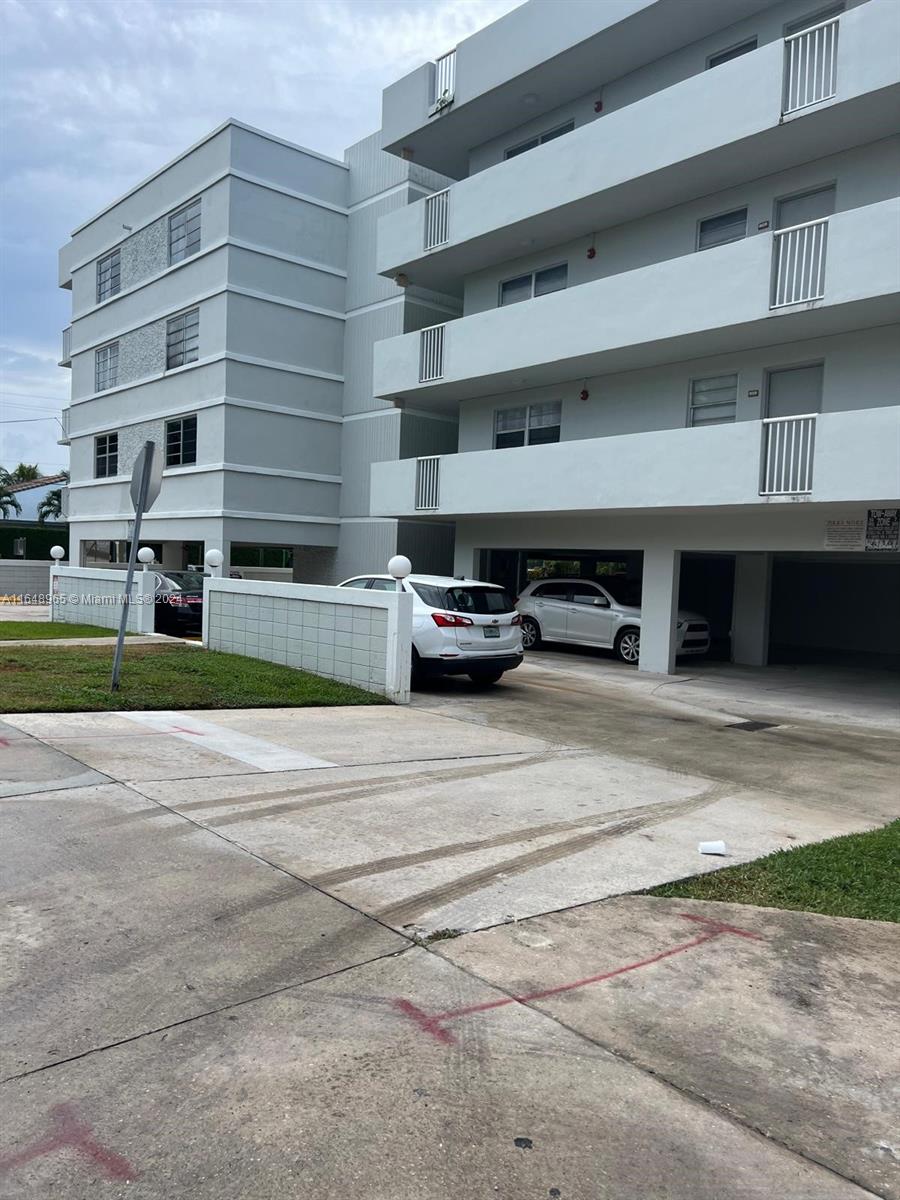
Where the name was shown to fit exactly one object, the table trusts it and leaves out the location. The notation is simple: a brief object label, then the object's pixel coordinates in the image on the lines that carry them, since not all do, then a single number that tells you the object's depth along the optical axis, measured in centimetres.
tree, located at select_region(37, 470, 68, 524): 6066
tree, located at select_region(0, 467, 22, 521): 6661
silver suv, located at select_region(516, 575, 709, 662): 1798
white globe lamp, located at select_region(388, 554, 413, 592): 1247
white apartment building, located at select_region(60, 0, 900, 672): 1392
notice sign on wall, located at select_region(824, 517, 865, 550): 1408
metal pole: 1037
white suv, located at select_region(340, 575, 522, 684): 1277
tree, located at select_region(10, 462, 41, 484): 7456
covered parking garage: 1512
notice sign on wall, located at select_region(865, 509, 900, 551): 1371
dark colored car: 1919
